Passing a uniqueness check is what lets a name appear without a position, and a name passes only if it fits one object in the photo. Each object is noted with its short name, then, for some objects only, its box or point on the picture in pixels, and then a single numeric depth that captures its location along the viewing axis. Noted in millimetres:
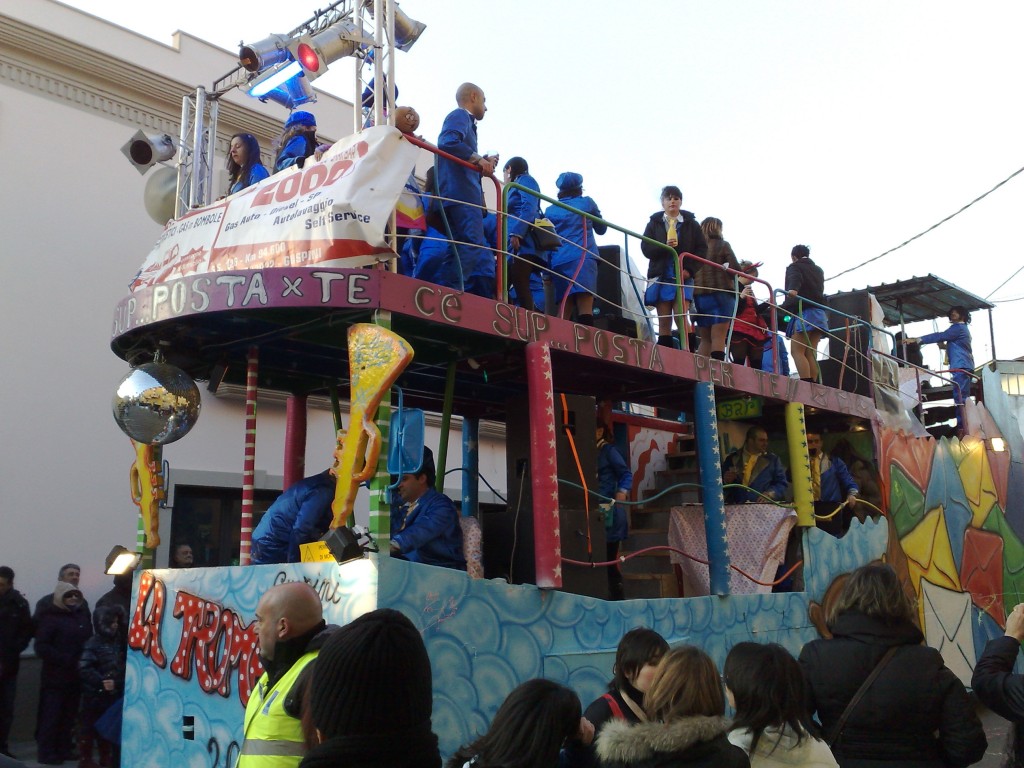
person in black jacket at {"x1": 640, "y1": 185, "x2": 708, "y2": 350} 8648
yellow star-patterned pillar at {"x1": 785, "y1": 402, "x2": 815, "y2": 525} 8656
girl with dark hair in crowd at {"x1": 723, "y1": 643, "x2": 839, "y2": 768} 3299
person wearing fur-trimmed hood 2975
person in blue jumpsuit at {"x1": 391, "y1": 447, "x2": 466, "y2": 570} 5922
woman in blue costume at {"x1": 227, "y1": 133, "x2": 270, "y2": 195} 7121
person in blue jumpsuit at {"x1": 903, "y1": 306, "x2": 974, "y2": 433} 12977
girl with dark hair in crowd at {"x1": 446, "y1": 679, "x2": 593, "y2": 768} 2748
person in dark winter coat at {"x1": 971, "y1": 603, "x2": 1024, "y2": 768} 3535
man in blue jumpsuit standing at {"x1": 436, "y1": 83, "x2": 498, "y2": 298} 6414
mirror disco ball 6125
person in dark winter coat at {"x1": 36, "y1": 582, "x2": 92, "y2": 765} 8734
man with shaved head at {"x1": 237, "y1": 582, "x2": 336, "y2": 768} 3246
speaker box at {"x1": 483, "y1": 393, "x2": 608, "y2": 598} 7410
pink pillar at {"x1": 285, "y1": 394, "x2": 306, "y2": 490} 7918
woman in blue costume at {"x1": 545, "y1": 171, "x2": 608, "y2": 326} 7898
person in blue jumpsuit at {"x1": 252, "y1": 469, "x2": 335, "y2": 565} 6340
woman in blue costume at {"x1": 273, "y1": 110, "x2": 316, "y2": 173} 6766
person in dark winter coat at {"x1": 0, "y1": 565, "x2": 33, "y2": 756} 8625
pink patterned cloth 8516
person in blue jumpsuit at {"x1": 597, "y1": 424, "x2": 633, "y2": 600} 8359
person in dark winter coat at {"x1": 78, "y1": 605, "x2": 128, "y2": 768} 7969
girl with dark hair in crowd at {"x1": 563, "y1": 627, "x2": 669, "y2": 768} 3826
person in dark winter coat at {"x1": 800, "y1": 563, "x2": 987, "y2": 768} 3541
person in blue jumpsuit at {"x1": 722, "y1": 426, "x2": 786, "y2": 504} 8969
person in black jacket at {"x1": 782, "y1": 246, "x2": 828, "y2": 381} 9867
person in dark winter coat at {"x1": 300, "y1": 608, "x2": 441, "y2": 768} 2254
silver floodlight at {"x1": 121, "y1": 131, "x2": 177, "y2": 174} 7781
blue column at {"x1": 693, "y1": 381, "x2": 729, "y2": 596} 7497
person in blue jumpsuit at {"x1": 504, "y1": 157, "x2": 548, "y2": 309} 7297
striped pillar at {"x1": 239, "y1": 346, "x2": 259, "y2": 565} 6289
